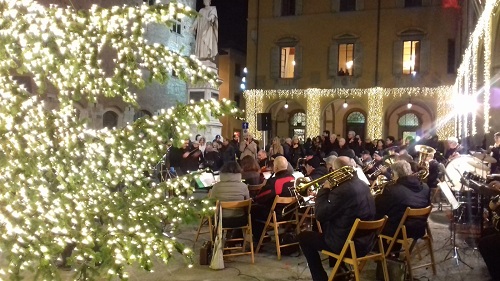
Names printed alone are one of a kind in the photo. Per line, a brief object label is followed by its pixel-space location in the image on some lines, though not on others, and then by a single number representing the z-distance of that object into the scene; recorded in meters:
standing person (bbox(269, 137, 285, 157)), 13.11
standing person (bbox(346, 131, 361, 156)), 16.78
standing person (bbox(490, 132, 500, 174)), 10.08
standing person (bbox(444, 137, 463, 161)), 12.55
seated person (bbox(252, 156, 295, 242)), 7.70
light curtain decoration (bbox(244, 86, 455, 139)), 25.53
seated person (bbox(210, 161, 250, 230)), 7.16
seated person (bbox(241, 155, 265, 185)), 9.39
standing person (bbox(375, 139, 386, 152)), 16.18
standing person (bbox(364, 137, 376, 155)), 17.72
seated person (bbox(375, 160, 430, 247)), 6.40
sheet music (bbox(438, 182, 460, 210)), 7.36
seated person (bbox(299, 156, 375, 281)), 5.60
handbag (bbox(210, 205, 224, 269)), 6.73
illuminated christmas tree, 3.16
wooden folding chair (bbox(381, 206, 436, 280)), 6.08
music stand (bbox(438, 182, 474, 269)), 7.24
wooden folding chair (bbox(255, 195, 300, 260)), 7.34
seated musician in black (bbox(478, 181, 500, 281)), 5.98
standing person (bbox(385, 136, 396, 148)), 15.61
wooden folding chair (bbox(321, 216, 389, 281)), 5.31
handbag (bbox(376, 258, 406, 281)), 6.07
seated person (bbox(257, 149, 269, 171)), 13.38
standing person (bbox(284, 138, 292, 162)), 15.78
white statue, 17.81
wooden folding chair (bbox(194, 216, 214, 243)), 7.33
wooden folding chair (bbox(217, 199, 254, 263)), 6.96
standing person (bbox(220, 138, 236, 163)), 14.40
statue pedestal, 17.20
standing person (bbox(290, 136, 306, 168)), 15.92
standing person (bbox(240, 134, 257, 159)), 14.91
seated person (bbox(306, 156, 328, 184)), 8.47
